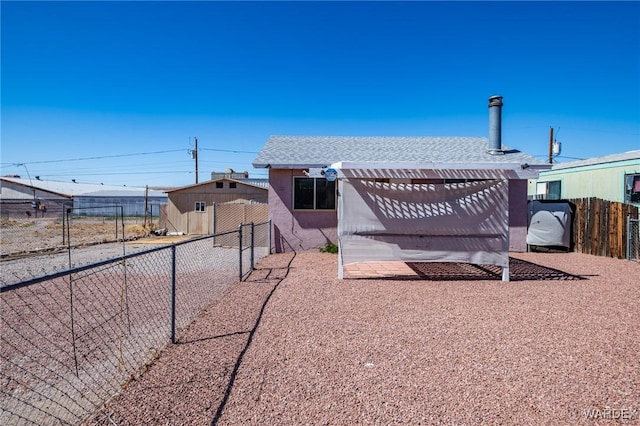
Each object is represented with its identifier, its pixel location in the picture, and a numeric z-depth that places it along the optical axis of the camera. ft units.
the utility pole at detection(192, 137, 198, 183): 116.77
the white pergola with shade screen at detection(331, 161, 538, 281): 25.76
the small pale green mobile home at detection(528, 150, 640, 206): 40.85
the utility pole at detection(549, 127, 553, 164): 85.84
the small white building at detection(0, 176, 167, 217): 106.42
